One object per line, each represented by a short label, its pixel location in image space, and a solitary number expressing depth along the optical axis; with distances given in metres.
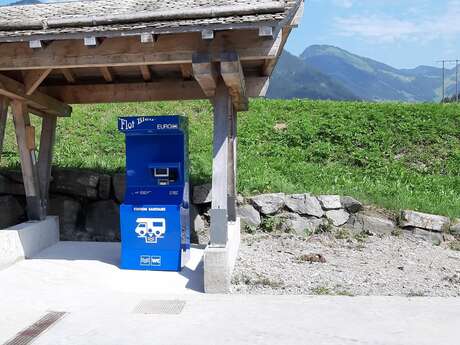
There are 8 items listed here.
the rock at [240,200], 9.17
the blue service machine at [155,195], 6.49
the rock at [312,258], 7.23
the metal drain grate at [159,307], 4.88
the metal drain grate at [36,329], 4.14
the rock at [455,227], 8.74
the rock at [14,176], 9.37
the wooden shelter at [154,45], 5.24
